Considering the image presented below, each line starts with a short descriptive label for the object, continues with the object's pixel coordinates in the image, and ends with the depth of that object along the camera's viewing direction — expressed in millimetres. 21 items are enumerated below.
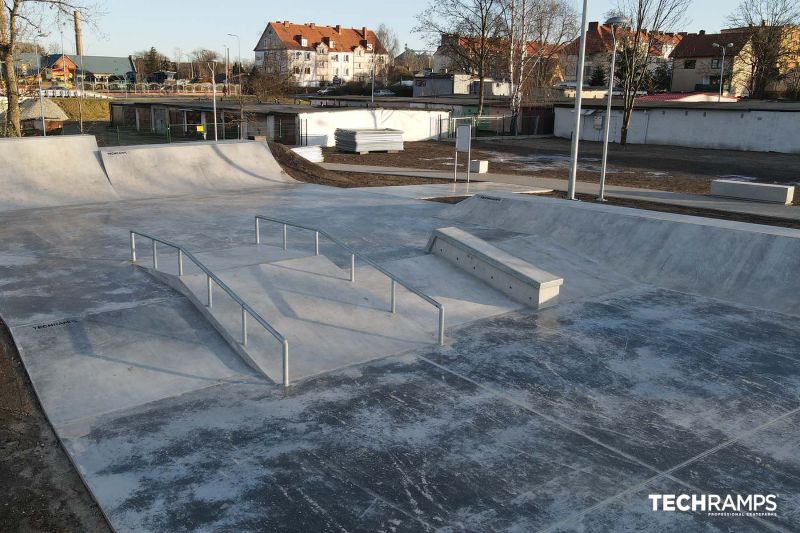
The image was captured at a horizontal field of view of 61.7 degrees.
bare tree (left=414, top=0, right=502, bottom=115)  45000
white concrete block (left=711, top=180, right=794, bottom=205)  19922
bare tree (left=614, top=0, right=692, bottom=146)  38812
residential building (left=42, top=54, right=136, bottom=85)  113500
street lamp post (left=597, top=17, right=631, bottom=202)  17469
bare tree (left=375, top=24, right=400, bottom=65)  159562
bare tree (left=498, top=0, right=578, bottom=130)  44000
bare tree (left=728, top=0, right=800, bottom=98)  66750
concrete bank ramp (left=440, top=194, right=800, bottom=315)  11367
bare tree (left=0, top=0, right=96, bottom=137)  25078
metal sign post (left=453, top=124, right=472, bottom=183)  22750
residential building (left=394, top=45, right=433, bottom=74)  174125
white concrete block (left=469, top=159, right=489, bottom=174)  26453
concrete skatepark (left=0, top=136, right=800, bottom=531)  5660
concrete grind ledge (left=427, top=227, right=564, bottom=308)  10922
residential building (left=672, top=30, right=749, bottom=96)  75062
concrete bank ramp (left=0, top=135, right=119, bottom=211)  18797
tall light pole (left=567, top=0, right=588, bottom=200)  16711
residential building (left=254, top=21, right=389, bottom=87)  120156
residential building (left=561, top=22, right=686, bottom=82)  77319
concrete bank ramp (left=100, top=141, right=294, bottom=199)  20891
